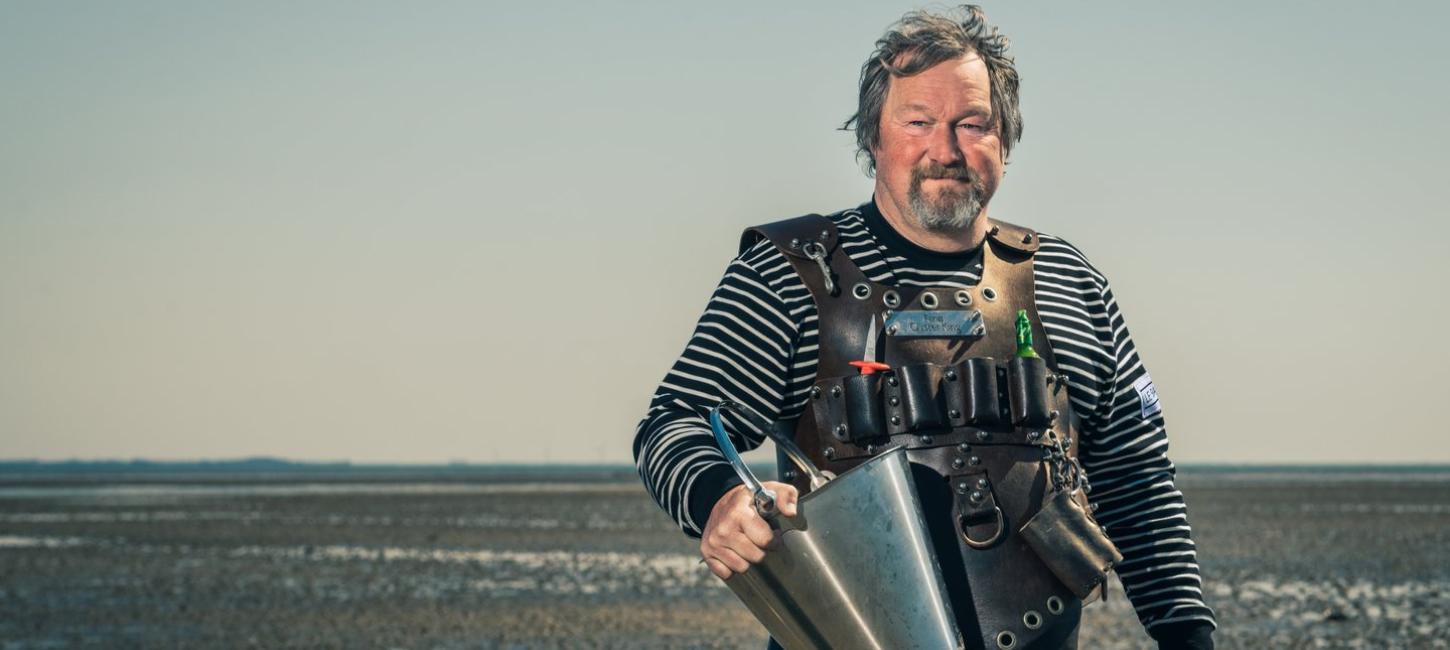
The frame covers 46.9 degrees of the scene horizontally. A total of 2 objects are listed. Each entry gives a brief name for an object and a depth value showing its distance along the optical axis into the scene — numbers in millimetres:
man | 3412
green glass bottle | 3543
